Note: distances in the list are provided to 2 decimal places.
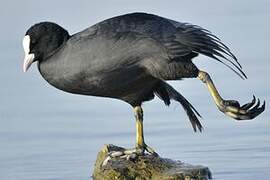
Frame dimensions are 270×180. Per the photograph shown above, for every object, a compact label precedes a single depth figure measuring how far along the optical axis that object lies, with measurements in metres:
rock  10.85
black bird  11.30
